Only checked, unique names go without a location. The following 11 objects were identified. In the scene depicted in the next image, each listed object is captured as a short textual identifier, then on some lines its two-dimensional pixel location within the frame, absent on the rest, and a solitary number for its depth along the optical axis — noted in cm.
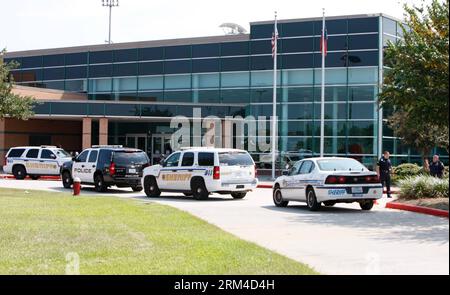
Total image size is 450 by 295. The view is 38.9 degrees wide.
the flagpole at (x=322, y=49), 3456
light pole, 7369
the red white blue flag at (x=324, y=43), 3456
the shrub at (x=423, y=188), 1847
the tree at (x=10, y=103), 2583
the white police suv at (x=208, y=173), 2192
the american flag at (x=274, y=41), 3548
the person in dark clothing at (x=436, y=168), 2353
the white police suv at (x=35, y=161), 3459
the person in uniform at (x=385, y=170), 2280
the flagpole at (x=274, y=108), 3550
